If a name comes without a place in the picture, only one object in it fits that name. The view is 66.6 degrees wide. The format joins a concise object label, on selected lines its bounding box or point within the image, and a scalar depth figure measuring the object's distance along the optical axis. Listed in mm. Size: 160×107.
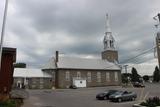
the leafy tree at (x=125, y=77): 51219
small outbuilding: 35689
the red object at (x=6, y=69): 12818
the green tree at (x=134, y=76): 61381
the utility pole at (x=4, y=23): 9099
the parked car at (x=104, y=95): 18080
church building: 38102
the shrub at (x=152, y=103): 10953
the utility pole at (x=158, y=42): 11477
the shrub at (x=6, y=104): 9194
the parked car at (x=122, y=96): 16289
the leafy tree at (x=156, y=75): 64295
